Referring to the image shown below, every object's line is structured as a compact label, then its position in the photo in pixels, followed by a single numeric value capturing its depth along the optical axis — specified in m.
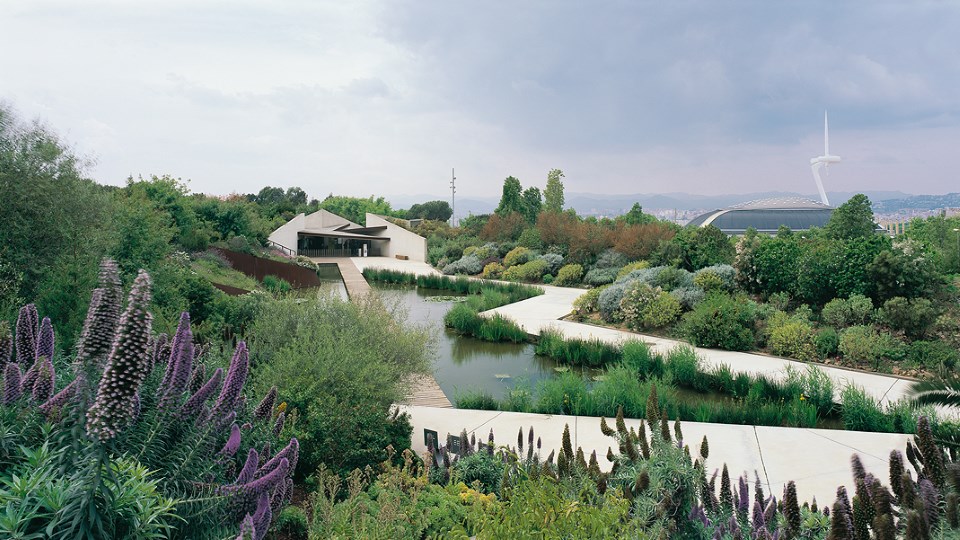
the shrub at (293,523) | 3.93
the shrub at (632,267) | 19.62
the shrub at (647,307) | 13.47
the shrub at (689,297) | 13.83
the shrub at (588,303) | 16.16
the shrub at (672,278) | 15.48
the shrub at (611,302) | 15.00
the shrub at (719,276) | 14.57
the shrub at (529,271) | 25.06
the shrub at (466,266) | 29.34
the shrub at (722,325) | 11.39
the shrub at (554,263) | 25.39
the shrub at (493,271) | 27.27
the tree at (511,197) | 44.69
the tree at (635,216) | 43.81
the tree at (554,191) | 46.47
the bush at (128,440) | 1.84
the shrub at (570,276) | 23.36
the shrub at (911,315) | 10.34
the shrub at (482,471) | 4.54
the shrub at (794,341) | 10.66
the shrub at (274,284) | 19.09
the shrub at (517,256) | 27.41
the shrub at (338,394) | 4.85
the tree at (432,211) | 91.44
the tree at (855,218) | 18.27
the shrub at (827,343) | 10.52
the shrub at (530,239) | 29.14
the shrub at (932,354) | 8.95
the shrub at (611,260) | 23.20
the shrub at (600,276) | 21.70
